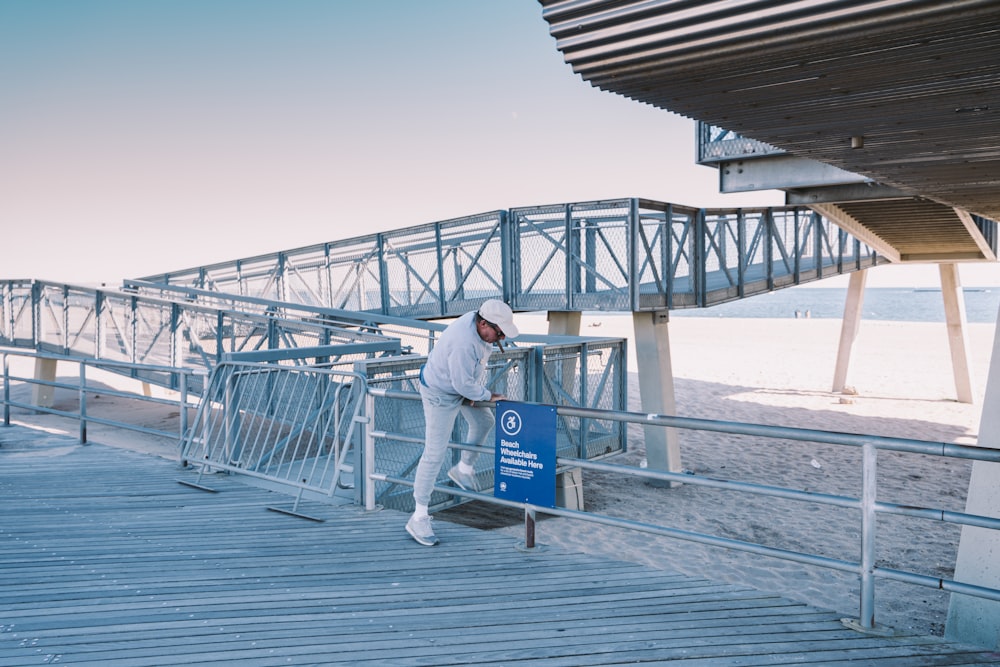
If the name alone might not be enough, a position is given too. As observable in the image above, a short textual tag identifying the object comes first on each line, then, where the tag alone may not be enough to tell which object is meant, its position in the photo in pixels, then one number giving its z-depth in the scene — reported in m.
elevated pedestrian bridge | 13.46
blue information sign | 5.18
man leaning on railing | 5.30
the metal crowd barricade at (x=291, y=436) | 6.75
